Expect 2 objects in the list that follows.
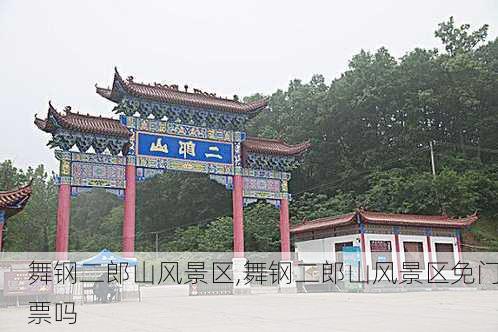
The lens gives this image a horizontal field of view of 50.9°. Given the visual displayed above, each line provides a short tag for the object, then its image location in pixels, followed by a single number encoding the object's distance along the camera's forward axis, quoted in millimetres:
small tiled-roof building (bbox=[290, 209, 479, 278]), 20672
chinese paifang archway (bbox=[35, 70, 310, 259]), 17844
